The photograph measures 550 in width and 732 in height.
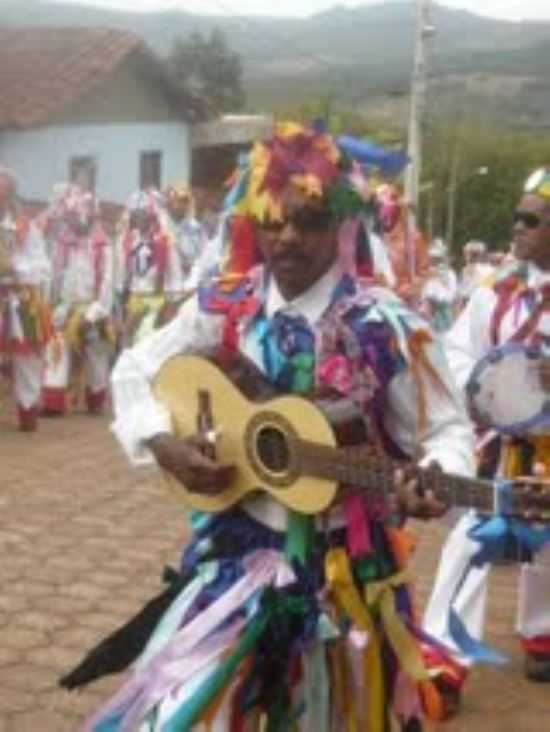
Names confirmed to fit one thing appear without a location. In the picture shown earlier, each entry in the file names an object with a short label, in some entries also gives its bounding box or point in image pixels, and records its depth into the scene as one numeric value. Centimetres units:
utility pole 2594
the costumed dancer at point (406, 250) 878
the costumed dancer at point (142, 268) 1355
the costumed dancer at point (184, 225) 1509
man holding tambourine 521
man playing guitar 362
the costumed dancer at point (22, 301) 1131
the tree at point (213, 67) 4862
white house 2538
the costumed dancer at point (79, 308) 1270
